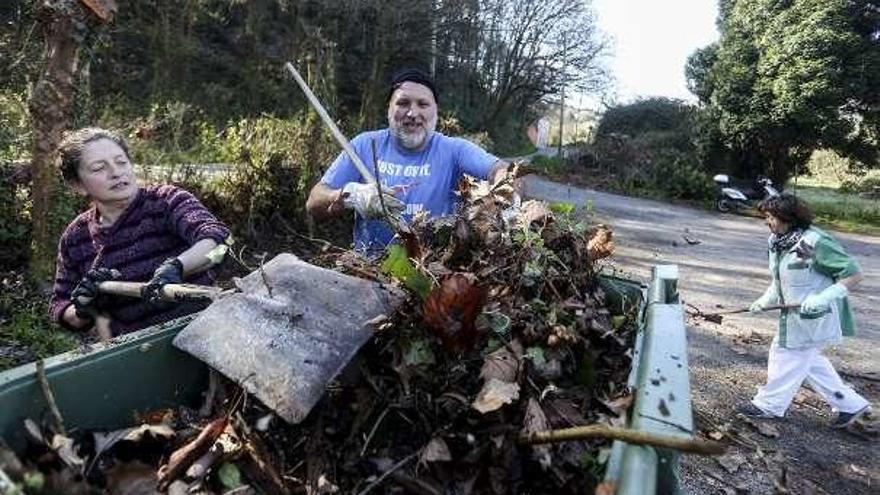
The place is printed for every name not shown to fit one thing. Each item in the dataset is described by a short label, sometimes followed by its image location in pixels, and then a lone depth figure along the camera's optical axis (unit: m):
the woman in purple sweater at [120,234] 2.38
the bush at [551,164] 27.05
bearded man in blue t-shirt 3.19
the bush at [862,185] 25.72
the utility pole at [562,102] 32.83
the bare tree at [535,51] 31.67
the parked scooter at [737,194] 19.02
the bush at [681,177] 21.16
